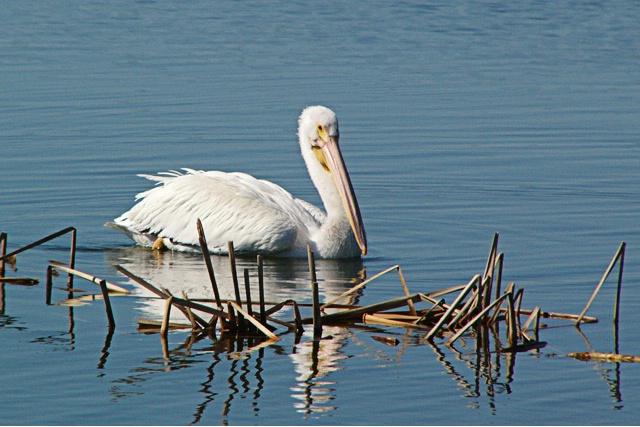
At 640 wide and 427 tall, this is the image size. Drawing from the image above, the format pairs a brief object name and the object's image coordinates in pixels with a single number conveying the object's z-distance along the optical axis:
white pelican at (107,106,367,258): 15.85
